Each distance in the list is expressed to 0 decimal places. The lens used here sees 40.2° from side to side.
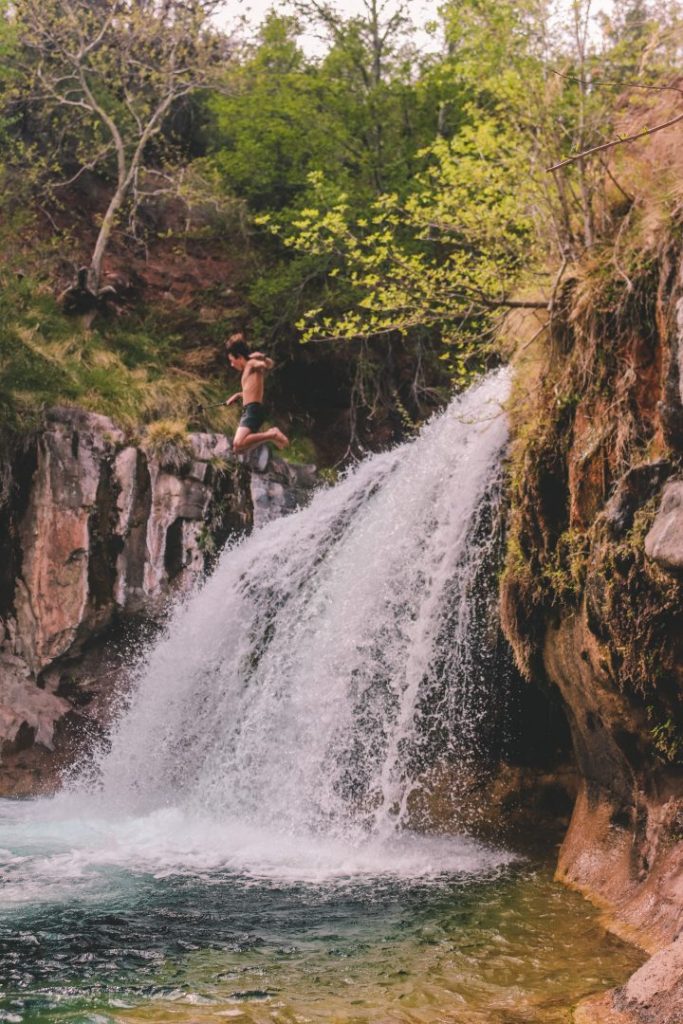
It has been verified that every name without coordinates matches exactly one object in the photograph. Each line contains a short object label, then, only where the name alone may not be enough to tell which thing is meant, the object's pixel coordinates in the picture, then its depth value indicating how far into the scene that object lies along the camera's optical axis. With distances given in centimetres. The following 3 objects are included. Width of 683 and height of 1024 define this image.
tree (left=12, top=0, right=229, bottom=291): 1527
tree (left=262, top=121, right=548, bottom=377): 775
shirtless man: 893
